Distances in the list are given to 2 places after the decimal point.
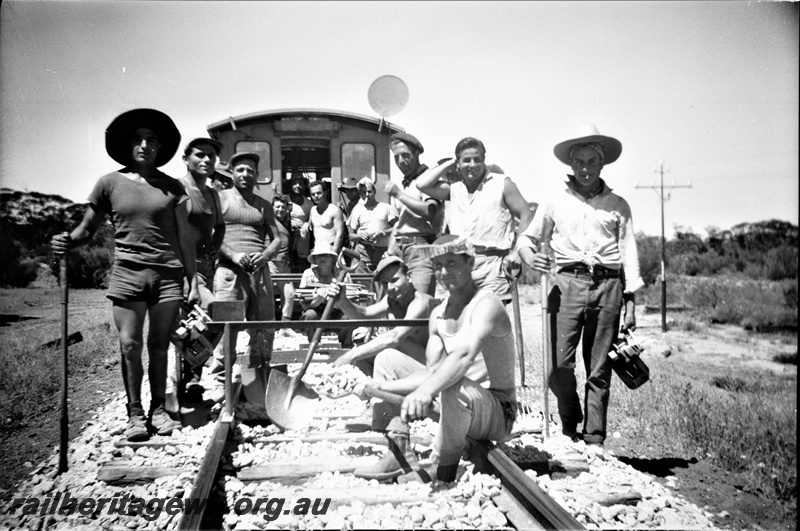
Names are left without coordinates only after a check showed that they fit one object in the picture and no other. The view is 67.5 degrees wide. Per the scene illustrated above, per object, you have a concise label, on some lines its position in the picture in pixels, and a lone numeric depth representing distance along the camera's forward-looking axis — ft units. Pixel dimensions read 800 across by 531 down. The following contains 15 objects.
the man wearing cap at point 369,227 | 28.32
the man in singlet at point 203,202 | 17.74
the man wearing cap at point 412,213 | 17.19
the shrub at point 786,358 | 33.30
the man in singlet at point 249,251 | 17.87
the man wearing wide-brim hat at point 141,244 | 14.73
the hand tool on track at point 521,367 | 16.33
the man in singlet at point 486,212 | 15.61
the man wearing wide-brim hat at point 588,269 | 14.58
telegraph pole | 44.97
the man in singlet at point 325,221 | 26.48
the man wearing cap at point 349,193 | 31.19
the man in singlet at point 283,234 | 28.04
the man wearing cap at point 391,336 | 13.43
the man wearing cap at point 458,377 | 10.85
